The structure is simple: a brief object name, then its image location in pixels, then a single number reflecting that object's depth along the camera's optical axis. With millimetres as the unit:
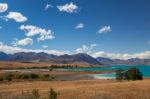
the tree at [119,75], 39068
